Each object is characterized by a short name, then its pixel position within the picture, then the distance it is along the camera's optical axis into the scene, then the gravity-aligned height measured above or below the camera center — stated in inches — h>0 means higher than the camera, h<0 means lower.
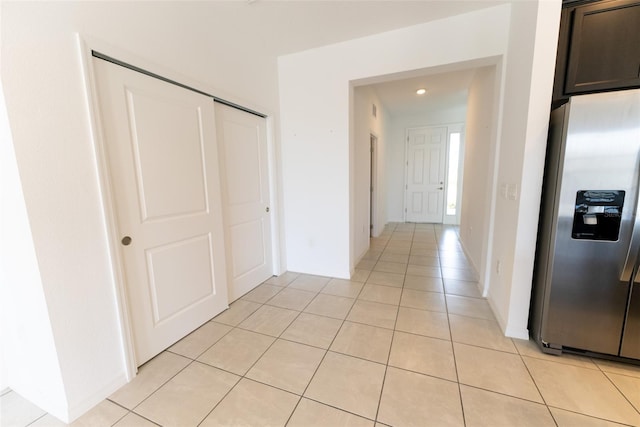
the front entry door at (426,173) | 235.3 +2.7
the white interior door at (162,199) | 60.4 -4.9
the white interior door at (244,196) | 94.5 -6.6
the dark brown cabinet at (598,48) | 59.9 +30.8
